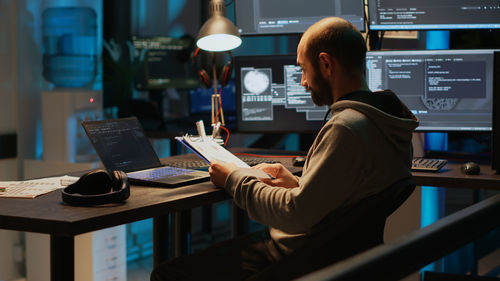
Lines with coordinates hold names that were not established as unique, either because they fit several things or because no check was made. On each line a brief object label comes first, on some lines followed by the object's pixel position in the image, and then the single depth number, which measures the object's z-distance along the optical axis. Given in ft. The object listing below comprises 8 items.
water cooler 10.42
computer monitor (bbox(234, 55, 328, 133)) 9.32
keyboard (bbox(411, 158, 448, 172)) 7.75
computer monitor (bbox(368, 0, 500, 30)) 8.79
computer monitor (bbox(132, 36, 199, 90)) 12.92
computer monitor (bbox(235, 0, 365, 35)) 9.20
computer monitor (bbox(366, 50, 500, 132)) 8.54
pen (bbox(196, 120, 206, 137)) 7.27
